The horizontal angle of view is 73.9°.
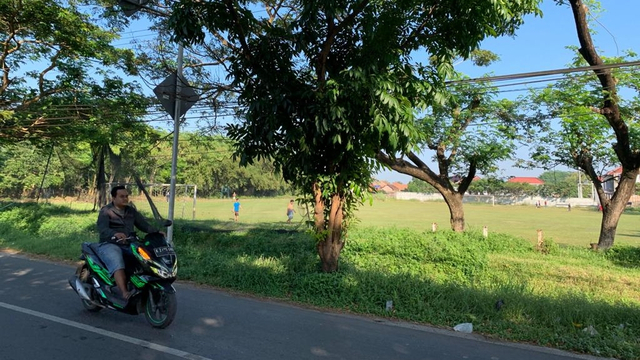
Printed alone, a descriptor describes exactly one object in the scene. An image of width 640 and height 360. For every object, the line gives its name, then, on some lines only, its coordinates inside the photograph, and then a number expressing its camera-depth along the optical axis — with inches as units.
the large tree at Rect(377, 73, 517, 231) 607.2
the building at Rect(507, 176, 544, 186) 3943.2
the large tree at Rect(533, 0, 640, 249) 468.4
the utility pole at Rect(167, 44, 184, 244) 346.3
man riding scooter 190.2
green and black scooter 181.5
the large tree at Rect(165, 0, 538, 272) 232.2
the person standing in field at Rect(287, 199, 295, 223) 922.1
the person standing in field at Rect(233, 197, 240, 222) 967.0
